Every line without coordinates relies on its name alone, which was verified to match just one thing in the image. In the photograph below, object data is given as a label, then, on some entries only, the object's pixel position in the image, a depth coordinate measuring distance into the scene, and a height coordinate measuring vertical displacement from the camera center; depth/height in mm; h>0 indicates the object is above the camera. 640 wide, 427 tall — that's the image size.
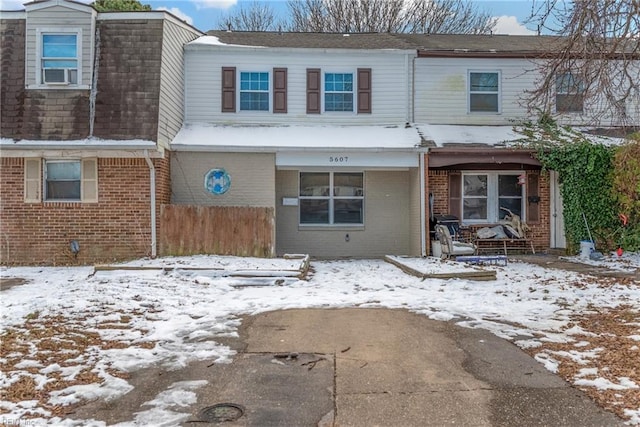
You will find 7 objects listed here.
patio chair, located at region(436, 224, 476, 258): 12125 -686
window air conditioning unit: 12086 +3370
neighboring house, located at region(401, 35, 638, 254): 14086 +2776
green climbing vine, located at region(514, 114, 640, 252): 12742 +746
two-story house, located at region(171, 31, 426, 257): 14008 +2817
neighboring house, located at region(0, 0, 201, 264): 11594 +1787
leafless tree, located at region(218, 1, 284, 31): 31016 +11953
